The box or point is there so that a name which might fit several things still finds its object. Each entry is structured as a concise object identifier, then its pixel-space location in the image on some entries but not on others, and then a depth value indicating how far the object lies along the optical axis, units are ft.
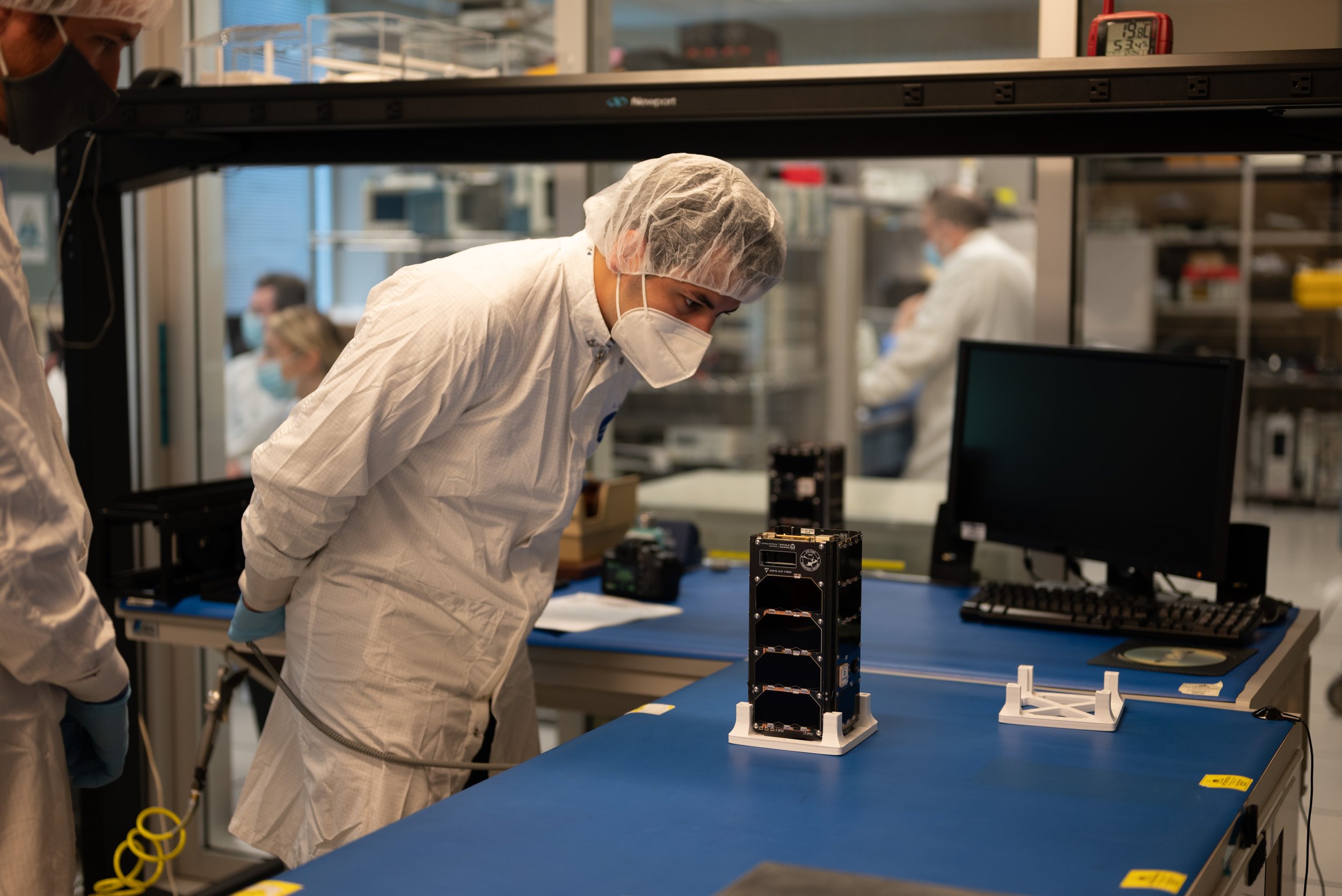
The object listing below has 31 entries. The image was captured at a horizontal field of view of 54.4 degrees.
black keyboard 7.11
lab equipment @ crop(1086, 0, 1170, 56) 6.73
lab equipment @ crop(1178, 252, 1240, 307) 25.58
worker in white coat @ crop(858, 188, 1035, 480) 15.57
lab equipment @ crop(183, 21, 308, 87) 8.87
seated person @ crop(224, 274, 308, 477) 12.10
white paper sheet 7.73
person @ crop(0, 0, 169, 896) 4.49
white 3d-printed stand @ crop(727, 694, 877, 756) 5.28
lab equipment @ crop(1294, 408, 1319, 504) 24.59
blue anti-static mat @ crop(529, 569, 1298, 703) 6.54
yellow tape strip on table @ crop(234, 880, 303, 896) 3.87
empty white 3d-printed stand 5.63
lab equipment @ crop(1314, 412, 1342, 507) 24.45
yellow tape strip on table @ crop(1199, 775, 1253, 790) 4.85
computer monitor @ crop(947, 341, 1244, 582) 7.09
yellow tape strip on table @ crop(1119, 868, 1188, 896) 3.92
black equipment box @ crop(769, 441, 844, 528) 8.84
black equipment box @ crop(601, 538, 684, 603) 8.36
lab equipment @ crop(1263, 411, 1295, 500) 24.67
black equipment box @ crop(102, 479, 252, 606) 8.16
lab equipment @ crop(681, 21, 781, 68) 10.44
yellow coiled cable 7.96
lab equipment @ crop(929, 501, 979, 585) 8.71
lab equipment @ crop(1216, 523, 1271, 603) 7.79
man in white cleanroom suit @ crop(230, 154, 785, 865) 6.04
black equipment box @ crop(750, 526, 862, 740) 5.31
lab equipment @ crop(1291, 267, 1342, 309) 24.53
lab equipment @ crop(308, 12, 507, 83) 8.83
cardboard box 9.10
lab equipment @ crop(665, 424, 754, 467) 19.66
